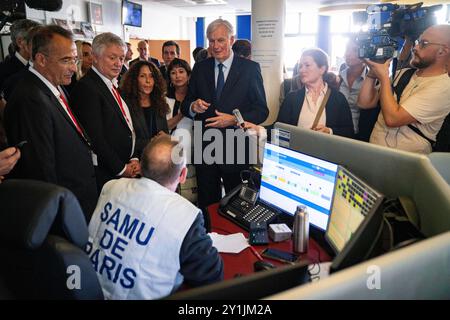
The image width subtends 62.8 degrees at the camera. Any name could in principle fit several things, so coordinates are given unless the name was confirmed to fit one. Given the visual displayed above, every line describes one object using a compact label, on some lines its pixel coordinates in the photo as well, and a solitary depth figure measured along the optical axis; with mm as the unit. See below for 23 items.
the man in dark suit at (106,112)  2350
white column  4129
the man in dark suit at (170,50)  5133
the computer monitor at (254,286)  588
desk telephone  1827
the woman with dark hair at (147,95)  2816
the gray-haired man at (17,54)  3045
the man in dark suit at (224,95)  2709
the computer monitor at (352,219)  803
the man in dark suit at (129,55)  5992
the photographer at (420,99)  1978
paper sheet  1600
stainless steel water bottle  1519
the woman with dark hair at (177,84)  3240
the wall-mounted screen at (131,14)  8424
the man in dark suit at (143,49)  6352
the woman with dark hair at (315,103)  2383
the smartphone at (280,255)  1492
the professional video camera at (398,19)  2299
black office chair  1035
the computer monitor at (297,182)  1502
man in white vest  1201
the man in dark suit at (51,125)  1897
